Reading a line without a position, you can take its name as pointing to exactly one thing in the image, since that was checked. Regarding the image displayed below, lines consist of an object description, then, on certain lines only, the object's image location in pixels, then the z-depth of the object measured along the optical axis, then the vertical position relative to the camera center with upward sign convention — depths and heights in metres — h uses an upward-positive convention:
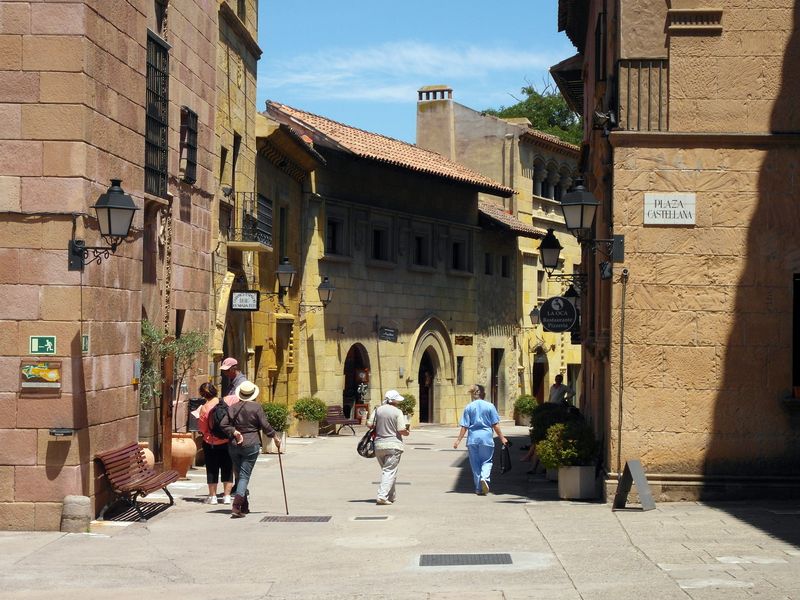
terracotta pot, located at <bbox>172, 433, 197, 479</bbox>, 19.08 -1.78
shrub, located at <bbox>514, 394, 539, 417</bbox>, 39.88 -2.10
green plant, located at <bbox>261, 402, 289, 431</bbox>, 24.80 -1.57
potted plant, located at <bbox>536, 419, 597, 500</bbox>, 16.36 -1.55
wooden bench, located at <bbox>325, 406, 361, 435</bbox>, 33.34 -2.20
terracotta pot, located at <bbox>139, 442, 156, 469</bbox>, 16.12 -1.57
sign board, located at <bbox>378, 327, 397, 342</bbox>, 37.44 -0.01
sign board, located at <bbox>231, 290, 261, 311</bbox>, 23.53 +0.57
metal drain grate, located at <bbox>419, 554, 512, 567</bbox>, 11.33 -1.99
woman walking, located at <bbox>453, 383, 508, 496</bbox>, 17.80 -1.38
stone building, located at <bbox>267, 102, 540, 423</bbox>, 34.91 +1.76
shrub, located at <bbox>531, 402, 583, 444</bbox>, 18.77 -1.18
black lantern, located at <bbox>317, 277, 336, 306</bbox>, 33.13 +1.07
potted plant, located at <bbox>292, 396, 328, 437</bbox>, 31.59 -1.97
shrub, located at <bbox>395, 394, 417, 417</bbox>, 36.94 -2.01
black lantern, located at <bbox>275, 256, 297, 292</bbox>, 27.48 +1.22
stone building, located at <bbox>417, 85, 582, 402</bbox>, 47.56 +6.14
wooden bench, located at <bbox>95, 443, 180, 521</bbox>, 13.92 -1.63
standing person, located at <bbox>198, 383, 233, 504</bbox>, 16.27 -1.63
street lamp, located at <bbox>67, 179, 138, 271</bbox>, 13.02 +1.10
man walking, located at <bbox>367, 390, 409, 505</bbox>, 16.47 -1.36
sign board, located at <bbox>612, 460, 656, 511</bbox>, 14.49 -1.62
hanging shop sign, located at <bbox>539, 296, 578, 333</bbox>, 21.03 +0.36
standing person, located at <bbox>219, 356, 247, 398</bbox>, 17.61 -0.60
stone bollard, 12.99 -1.85
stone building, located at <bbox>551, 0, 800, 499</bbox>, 15.43 +0.98
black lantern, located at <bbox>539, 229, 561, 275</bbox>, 21.77 +1.42
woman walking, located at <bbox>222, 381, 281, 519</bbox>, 15.27 -1.18
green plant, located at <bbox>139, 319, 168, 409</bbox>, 17.56 -0.43
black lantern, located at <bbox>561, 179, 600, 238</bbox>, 15.59 +1.53
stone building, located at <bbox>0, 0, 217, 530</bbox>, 13.05 +0.73
